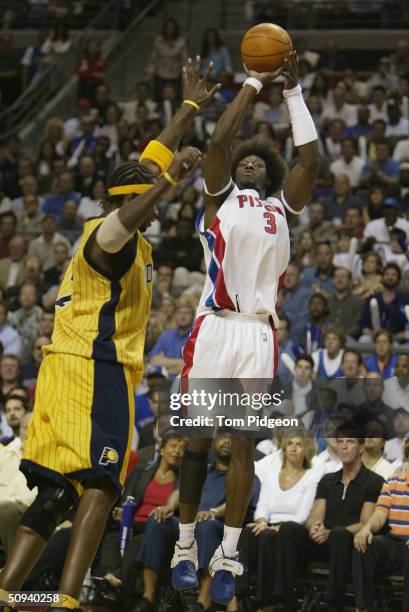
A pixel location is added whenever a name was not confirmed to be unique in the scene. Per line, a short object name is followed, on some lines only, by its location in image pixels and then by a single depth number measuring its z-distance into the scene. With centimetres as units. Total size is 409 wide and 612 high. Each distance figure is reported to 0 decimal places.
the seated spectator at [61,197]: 1773
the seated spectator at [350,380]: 1141
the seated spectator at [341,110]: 1789
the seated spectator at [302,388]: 1141
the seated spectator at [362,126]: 1745
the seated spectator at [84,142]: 1890
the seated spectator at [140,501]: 1059
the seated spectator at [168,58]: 1983
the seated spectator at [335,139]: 1722
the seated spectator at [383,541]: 947
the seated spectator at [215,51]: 1958
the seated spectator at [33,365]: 1369
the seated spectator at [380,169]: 1609
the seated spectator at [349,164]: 1653
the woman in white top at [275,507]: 990
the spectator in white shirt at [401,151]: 1636
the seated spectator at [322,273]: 1377
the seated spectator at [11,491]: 1065
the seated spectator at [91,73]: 2041
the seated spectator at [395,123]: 1725
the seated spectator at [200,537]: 1007
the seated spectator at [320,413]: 1088
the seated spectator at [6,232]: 1666
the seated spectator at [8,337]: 1436
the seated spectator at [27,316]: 1456
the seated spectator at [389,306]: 1295
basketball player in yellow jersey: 601
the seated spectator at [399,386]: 1134
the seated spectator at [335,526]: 965
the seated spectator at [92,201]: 1734
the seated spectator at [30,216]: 1736
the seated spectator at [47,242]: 1619
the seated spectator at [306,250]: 1430
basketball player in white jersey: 701
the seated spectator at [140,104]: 1925
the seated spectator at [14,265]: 1596
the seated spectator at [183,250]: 1527
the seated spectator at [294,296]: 1348
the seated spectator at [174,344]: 1337
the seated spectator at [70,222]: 1656
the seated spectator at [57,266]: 1556
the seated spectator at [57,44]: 2120
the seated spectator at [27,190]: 1794
